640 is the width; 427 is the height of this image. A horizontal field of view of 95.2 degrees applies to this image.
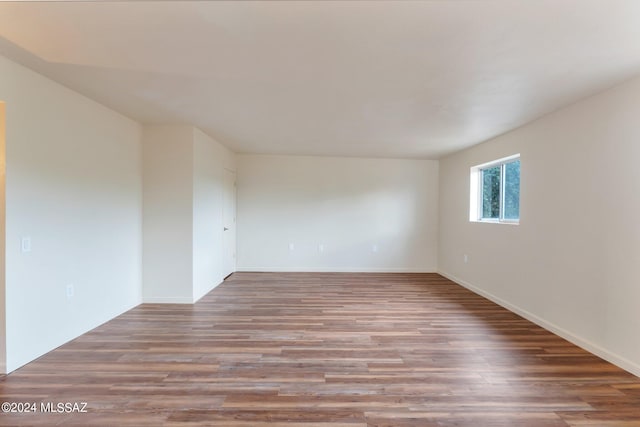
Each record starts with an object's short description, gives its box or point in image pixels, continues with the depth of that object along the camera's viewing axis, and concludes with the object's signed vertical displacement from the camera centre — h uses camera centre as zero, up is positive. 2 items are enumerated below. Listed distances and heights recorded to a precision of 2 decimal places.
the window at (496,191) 3.96 +0.30
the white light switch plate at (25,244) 2.29 -0.29
